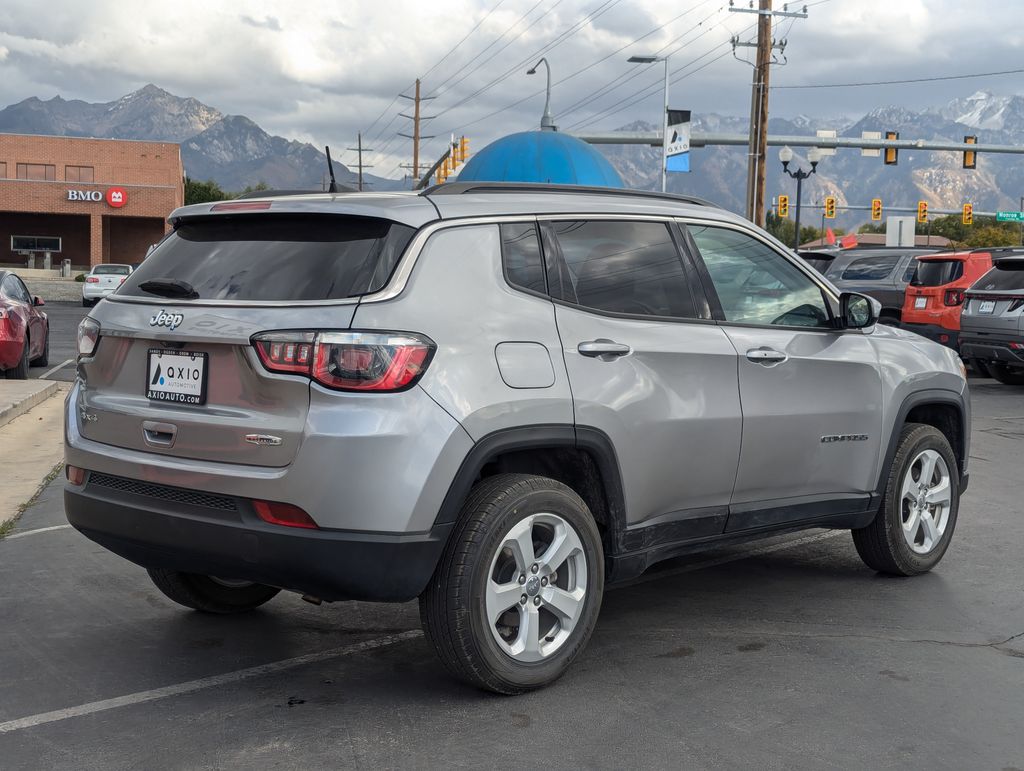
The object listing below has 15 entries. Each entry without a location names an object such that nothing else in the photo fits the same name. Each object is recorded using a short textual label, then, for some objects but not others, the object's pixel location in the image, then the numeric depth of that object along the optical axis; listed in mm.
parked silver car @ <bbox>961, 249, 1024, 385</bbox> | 15961
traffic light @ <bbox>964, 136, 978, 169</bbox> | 38094
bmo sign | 63562
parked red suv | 18172
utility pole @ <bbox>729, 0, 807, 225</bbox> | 30688
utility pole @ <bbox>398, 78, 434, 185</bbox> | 71625
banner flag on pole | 30922
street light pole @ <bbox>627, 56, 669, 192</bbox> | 32250
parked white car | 38875
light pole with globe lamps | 36969
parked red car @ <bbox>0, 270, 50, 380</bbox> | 14461
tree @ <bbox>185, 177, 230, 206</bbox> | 95250
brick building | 63688
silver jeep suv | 3816
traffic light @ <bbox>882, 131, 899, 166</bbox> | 37125
